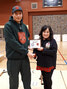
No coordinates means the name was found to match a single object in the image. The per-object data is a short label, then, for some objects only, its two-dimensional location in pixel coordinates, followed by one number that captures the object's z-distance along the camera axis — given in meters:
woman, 1.75
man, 1.51
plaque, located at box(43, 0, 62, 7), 9.09
